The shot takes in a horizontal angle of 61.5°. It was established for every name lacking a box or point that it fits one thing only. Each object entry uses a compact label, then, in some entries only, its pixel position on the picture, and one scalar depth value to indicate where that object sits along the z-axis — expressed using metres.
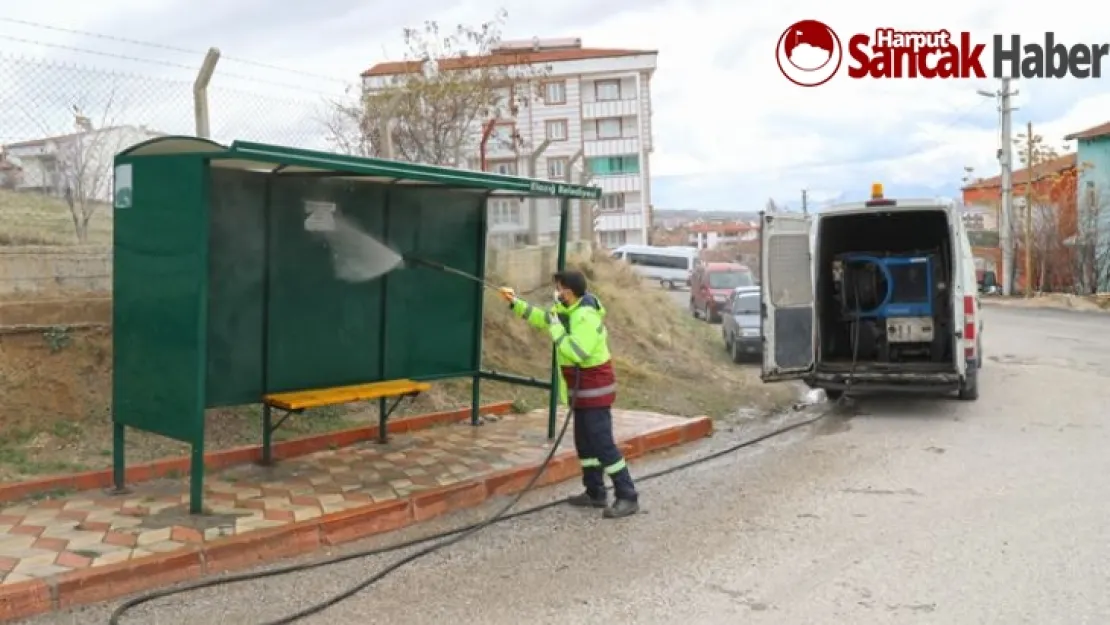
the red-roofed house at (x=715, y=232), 104.50
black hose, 4.48
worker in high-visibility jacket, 6.09
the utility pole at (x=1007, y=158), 39.25
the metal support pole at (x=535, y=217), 13.86
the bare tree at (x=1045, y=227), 39.69
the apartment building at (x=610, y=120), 62.25
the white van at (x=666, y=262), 43.97
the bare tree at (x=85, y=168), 7.55
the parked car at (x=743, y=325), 16.80
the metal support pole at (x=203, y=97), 7.92
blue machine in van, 11.44
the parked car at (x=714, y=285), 25.41
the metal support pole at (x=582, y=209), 16.62
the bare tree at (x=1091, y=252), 37.88
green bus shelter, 5.56
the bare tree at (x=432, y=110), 13.57
